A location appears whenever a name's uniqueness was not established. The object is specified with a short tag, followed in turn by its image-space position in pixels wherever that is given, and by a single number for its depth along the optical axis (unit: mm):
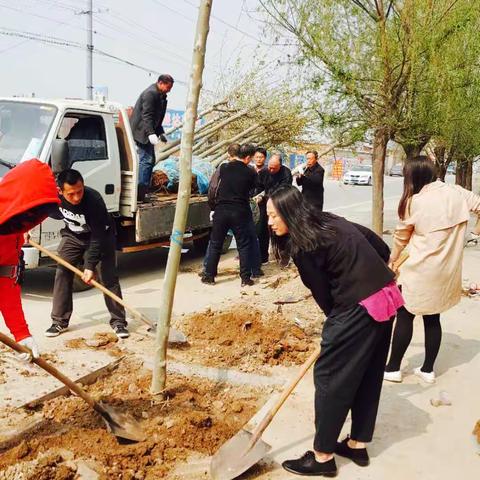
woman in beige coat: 4367
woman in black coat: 2930
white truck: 6703
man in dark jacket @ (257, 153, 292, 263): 8961
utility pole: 22734
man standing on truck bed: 8039
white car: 37688
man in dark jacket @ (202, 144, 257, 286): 7711
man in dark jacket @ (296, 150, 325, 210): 9422
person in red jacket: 2725
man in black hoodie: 5254
